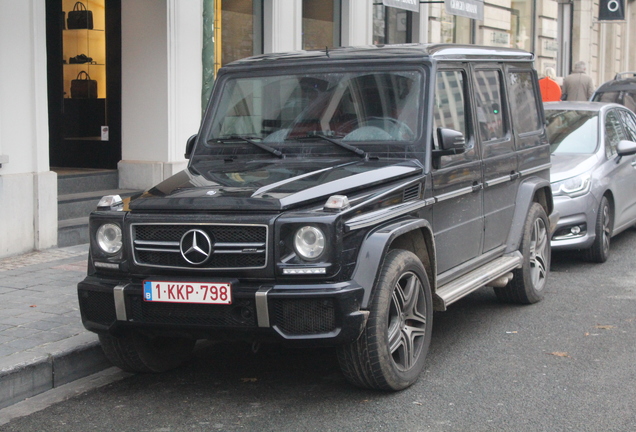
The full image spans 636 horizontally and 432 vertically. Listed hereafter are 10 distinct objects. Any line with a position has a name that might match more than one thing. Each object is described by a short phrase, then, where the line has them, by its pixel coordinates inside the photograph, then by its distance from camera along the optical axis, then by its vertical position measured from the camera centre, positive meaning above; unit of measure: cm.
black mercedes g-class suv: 474 -55
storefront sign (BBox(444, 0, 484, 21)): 1648 +202
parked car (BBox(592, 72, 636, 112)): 1830 +55
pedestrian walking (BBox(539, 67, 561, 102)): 1736 +58
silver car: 934 -54
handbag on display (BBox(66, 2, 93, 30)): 1220 +131
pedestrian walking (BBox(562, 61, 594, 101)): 1903 +73
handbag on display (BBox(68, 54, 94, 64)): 1227 +77
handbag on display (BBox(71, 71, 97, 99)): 1232 +41
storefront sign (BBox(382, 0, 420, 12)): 1447 +185
